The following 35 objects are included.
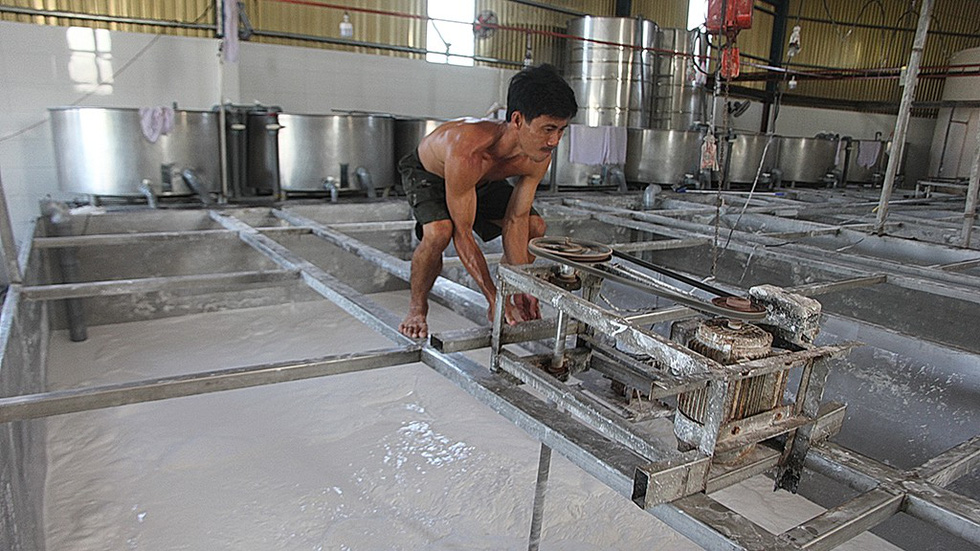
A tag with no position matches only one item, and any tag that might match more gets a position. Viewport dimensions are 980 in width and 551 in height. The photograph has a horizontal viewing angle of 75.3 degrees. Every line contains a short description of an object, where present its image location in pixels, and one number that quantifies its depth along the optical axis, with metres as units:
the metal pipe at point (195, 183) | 4.54
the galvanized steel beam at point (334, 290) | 2.19
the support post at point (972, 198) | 3.25
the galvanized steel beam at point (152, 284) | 2.49
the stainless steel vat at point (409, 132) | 5.46
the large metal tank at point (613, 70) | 7.30
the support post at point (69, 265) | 3.87
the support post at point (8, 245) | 2.39
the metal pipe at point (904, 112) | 3.10
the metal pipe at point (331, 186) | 5.05
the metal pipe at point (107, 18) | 4.96
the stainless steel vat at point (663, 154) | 6.74
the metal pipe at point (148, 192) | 4.39
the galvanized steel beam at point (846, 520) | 1.09
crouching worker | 1.95
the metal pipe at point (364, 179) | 5.15
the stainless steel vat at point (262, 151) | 4.83
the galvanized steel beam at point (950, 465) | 1.31
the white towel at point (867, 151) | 8.58
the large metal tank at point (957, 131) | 9.57
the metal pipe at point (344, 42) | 6.12
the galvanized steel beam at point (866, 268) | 2.56
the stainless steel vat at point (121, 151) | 4.27
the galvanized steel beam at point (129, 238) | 3.13
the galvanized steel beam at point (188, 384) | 1.50
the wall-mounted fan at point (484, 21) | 7.23
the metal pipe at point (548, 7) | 7.80
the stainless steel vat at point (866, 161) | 8.55
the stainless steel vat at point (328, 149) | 4.92
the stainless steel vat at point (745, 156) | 7.30
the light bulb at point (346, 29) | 6.27
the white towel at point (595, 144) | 6.29
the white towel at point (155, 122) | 4.32
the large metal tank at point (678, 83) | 7.61
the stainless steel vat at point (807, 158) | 7.83
